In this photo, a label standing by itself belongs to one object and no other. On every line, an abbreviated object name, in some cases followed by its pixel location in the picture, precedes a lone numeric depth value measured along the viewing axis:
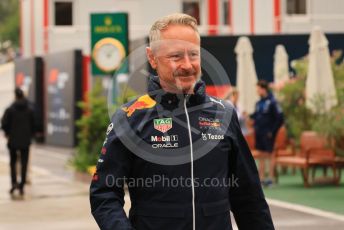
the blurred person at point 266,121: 16.19
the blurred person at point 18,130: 16.59
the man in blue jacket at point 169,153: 3.80
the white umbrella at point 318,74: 18.95
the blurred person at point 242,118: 18.23
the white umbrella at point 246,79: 22.25
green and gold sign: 18.73
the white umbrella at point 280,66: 23.28
